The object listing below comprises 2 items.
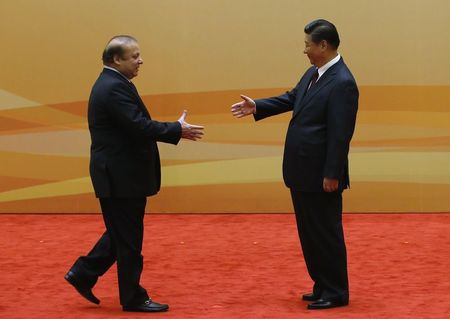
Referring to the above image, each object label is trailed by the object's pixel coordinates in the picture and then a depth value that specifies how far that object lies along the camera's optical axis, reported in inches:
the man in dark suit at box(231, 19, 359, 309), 369.2
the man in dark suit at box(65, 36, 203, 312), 368.9
